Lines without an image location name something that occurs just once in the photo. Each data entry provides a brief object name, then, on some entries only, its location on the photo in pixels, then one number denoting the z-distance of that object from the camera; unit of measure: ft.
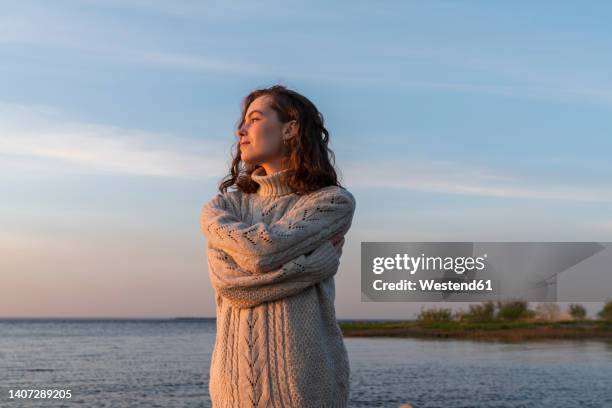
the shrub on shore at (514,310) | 97.86
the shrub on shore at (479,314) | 103.83
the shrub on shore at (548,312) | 98.17
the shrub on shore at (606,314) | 97.13
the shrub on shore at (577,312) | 98.27
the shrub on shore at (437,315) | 110.24
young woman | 7.95
